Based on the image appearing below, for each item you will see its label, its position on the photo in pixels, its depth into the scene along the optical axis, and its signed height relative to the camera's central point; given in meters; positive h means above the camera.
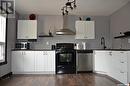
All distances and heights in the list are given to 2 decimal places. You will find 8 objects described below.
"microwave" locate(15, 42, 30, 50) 3.23 -0.08
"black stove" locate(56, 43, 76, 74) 3.11 -0.63
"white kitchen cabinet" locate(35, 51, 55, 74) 3.06 -0.69
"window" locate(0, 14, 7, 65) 2.58 +0.12
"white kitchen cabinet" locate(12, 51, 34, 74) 3.01 -0.67
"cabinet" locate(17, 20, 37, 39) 3.24 +0.50
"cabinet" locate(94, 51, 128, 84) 2.14 -0.63
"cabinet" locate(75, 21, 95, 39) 3.36 +0.55
